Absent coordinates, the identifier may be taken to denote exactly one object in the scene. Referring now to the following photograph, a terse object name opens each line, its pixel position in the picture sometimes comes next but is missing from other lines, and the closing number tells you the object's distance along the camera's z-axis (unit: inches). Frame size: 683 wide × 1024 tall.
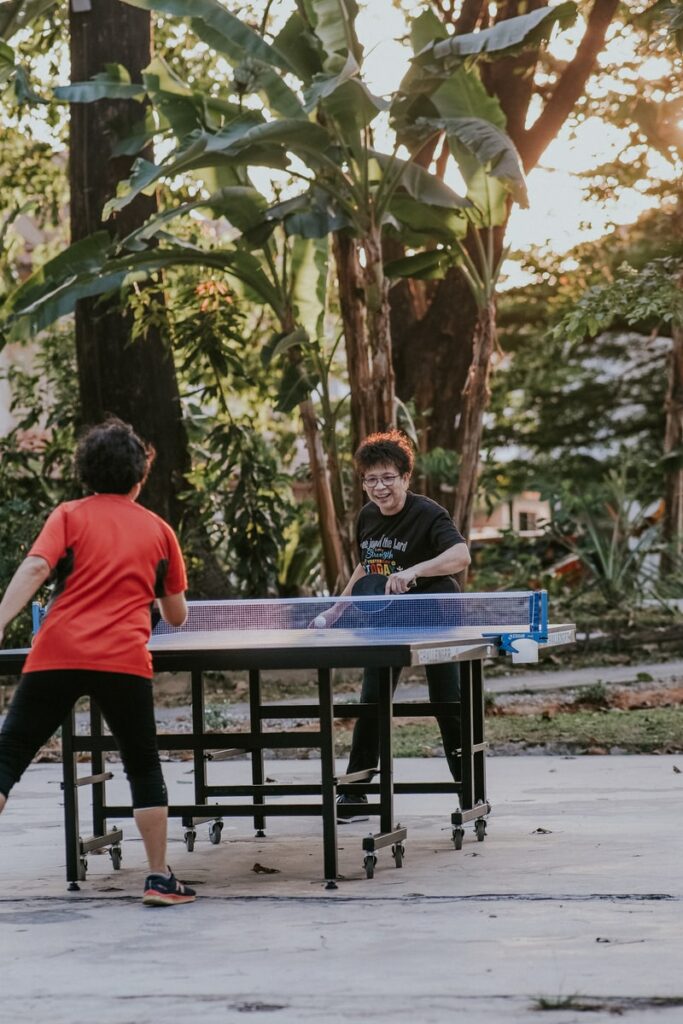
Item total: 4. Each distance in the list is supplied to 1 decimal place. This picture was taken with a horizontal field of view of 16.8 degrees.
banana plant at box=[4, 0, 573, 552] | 651.3
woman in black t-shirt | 434.8
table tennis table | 346.1
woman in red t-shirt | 325.0
